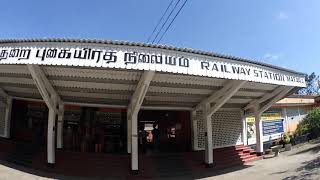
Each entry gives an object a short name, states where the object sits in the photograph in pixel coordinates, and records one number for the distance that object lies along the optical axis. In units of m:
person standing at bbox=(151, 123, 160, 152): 11.05
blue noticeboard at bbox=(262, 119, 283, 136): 13.81
